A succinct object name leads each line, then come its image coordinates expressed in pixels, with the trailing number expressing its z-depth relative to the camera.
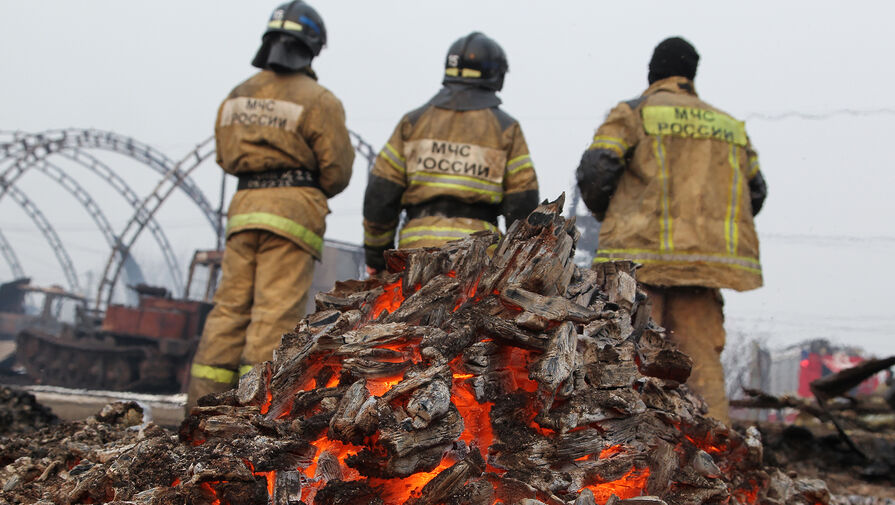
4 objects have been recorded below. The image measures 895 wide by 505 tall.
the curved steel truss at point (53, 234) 24.13
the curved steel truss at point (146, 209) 16.47
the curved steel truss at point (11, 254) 29.47
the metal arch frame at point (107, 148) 18.20
